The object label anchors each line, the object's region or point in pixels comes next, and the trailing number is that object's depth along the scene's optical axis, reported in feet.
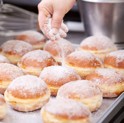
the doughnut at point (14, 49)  3.49
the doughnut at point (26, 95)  2.68
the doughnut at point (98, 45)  3.59
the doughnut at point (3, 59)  3.26
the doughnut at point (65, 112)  2.36
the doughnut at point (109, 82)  2.92
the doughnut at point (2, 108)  2.54
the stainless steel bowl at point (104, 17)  3.81
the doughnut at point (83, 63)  3.20
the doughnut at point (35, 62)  3.22
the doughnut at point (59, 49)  3.54
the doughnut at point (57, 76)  2.92
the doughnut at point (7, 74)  2.93
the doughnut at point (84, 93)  2.66
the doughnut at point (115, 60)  3.21
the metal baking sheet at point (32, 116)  2.55
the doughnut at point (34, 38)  3.85
